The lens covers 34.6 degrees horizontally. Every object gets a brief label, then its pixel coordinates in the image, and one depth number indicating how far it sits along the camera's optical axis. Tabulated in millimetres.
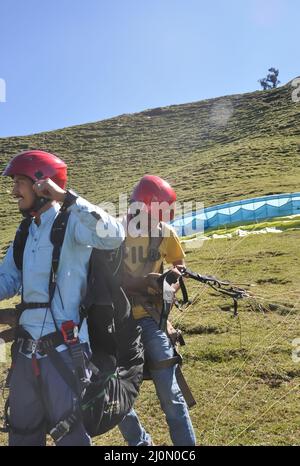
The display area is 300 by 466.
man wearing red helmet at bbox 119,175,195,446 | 4512
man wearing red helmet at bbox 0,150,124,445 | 3527
